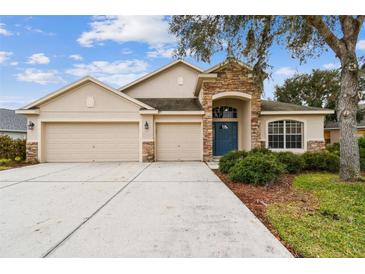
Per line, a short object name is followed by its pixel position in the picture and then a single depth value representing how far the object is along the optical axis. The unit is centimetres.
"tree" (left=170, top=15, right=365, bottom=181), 638
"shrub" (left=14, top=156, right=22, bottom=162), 1118
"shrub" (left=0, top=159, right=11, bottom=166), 1055
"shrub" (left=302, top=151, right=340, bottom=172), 807
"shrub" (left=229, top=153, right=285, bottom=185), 600
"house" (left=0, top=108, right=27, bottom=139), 1948
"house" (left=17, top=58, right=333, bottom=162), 1127
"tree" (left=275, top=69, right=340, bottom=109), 2425
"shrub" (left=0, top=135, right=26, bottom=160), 1159
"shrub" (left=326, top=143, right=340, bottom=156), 1227
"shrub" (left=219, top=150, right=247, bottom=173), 759
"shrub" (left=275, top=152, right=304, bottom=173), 784
